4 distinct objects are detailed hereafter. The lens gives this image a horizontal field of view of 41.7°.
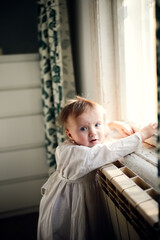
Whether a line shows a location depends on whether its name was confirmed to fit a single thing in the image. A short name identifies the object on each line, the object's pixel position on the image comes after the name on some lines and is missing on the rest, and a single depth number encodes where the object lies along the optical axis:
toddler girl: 0.83
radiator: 0.51
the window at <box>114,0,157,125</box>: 0.95
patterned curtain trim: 1.42
